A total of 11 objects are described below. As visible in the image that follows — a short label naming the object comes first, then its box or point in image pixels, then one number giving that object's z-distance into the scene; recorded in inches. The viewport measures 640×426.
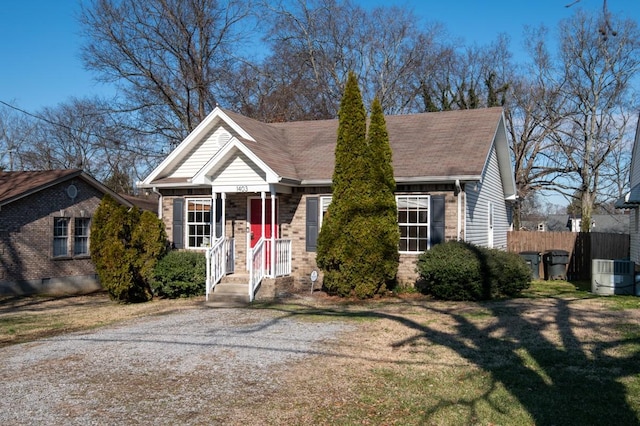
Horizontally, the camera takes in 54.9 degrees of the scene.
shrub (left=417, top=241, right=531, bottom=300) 562.9
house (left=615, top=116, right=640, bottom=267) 737.6
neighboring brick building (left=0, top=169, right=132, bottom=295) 809.5
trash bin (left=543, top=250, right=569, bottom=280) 847.7
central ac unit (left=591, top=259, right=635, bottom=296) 616.4
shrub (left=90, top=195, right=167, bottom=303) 635.5
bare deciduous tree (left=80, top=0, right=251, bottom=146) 1272.1
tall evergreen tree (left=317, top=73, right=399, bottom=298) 597.6
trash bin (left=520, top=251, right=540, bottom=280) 844.6
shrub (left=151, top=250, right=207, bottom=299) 651.5
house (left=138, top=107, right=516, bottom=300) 636.1
